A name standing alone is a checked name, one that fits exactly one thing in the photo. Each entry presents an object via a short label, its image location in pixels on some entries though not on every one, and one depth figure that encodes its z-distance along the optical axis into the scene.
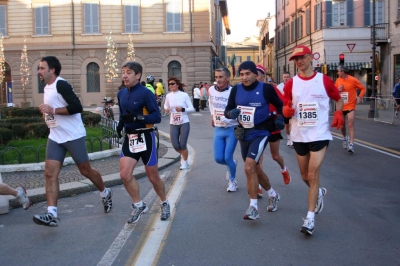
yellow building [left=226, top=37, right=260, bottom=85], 122.25
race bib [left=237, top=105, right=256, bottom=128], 6.14
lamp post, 24.50
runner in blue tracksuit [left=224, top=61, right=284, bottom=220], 6.06
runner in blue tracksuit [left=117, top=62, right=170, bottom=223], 6.04
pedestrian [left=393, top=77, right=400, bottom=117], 25.44
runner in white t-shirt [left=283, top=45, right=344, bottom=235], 5.73
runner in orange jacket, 12.41
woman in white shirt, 9.91
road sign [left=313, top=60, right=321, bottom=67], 29.73
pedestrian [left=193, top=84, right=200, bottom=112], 32.22
